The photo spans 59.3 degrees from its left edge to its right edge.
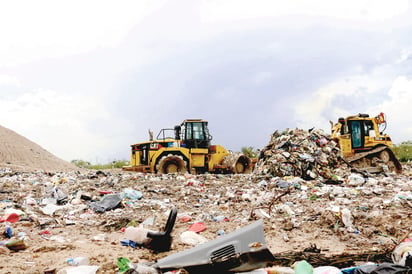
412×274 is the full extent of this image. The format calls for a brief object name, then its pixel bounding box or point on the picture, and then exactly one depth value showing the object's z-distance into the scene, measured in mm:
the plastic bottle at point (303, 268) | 2545
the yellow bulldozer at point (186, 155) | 11477
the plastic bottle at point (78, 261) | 2947
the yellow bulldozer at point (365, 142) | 11523
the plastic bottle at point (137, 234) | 3645
